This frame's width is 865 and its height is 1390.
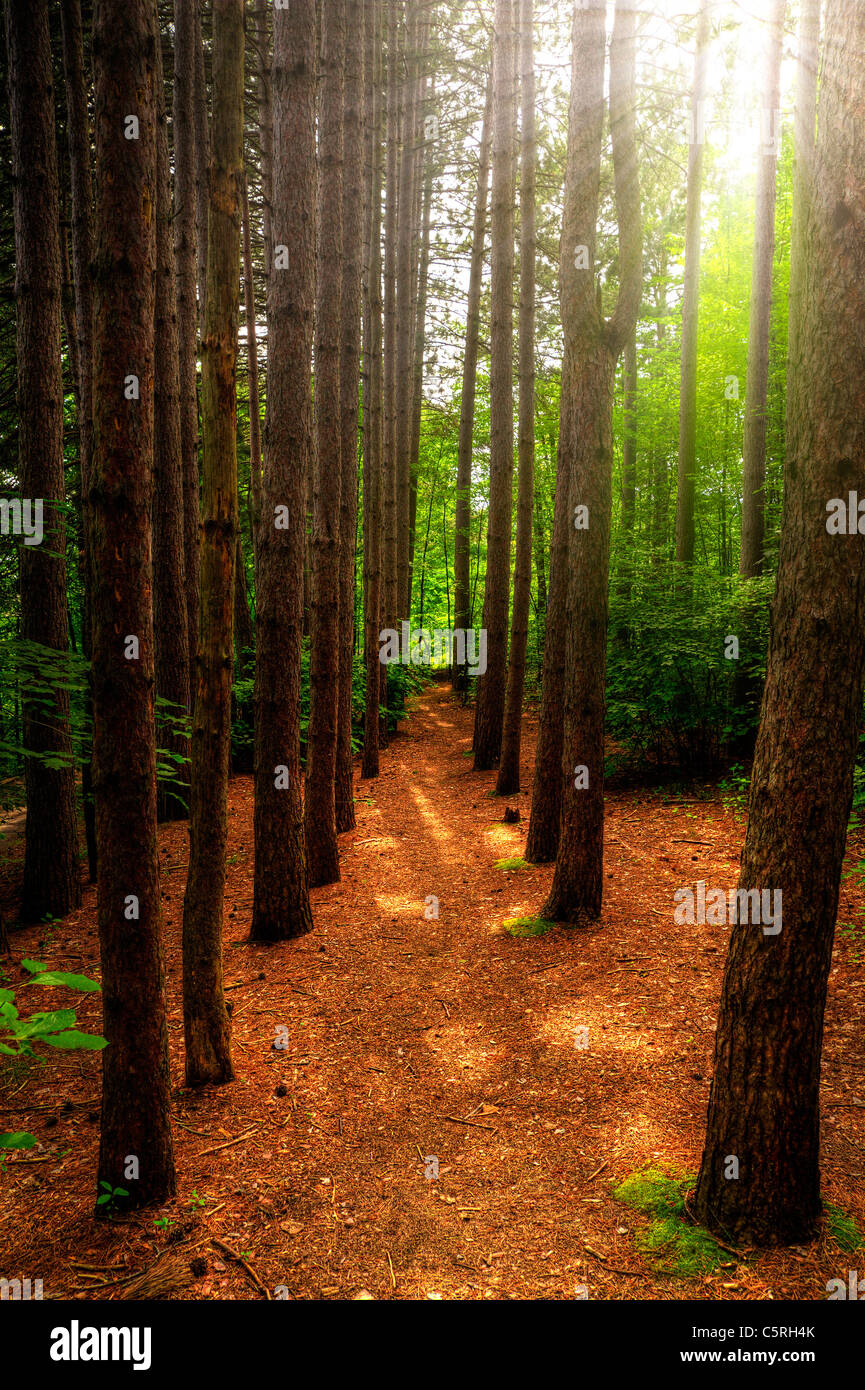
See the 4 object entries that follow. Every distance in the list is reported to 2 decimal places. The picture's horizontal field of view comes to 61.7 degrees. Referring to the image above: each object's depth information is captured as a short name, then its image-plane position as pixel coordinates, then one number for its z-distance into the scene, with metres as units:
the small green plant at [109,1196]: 3.30
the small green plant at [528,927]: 6.48
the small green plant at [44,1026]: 2.17
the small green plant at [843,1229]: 2.92
